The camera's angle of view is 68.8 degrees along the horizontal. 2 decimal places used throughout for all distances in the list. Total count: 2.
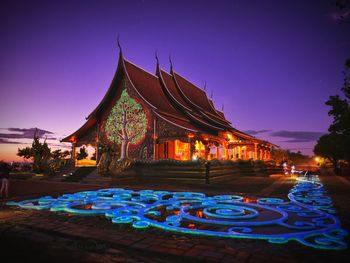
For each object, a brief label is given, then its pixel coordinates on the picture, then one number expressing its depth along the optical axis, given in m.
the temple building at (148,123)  18.82
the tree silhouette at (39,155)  17.59
